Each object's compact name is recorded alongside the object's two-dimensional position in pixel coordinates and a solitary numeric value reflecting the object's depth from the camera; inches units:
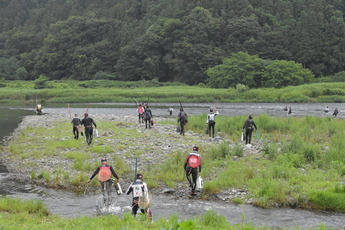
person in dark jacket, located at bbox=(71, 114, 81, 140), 1077.1
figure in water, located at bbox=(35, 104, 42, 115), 2043.9
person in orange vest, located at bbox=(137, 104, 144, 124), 1411.8
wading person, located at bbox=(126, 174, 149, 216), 522.3
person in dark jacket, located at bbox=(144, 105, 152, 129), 1251.5
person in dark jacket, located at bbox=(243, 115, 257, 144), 981.2
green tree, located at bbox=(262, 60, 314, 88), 3543.3
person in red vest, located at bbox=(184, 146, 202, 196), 662.5
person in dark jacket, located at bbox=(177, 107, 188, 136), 1134.4
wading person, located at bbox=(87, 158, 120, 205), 590.9
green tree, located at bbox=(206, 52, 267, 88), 3649.1
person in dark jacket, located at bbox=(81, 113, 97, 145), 992.9
